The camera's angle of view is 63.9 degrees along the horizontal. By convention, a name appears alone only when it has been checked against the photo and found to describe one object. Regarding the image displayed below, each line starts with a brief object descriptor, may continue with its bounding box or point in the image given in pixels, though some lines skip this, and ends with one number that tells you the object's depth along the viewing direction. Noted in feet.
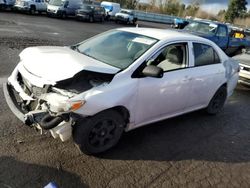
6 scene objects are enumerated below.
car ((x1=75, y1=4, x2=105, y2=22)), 63.40
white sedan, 8.25
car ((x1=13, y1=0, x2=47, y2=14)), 54.82
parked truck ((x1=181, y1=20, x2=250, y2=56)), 29.69
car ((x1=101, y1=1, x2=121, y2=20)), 81.14
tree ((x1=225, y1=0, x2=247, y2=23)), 168.47
